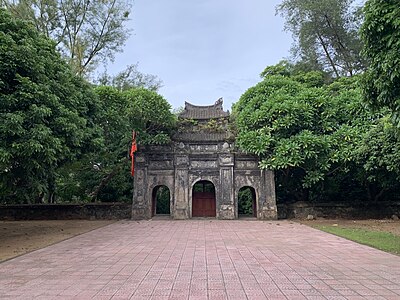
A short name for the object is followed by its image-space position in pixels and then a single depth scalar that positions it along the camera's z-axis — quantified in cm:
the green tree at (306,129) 1528
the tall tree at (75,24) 2020
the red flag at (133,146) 1722
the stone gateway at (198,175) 1777
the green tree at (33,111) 901
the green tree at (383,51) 645
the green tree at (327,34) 2295
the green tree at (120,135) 1570
